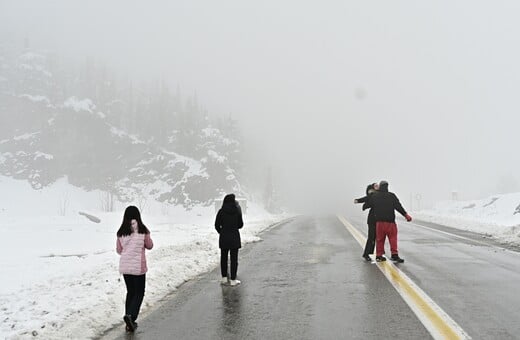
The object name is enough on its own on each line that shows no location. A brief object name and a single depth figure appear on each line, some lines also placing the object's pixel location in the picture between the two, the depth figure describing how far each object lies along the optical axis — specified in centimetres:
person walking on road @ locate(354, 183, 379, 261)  1188
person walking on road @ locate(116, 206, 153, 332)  613
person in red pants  1123
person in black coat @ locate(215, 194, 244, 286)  910
